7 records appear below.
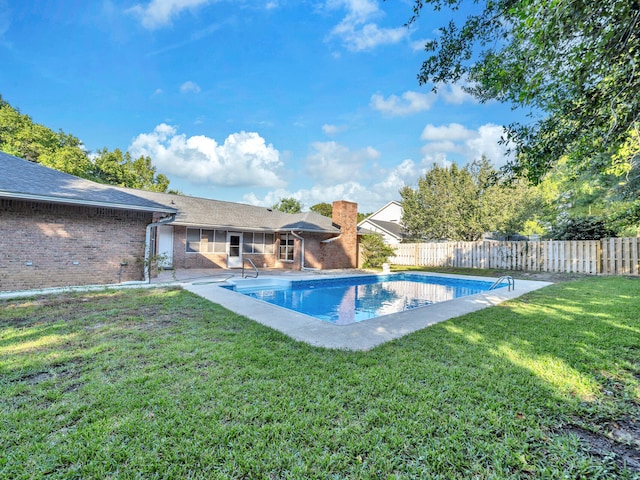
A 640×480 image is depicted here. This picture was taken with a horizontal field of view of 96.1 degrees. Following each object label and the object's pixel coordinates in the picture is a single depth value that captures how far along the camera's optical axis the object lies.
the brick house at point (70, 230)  8.55
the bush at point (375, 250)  19.52
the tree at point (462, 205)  22.10
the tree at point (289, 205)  44.56
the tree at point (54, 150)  22.27
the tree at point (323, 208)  52.94
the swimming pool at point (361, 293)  9.12
